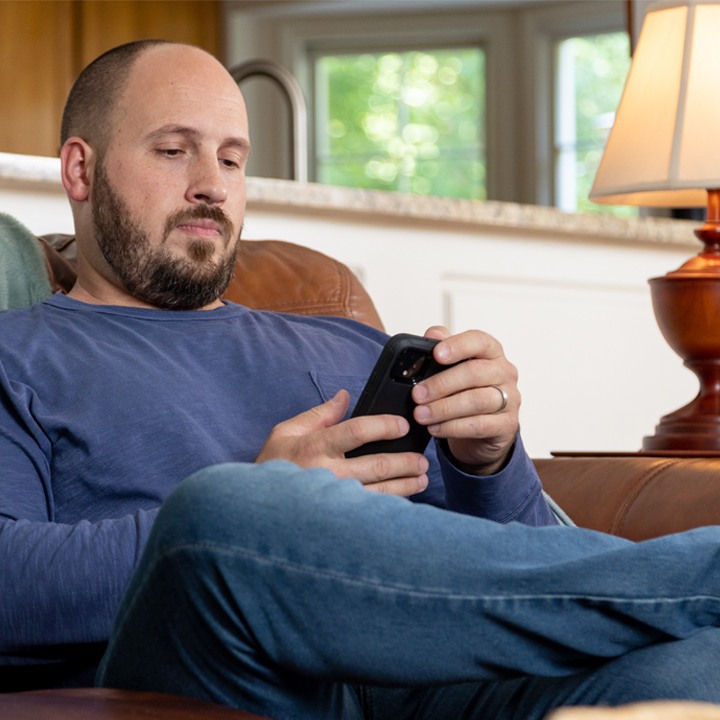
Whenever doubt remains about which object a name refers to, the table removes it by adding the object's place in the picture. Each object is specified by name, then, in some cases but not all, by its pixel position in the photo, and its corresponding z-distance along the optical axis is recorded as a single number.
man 1.60
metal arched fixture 2.74
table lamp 2.32
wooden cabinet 5.64
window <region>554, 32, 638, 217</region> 6.50
